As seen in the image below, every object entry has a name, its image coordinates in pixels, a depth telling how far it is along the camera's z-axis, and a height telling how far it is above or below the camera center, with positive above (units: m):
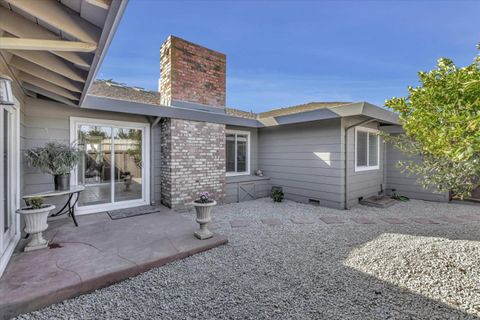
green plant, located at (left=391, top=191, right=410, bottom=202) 7.00 -1.29
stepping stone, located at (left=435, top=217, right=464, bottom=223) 4.75 -1.38
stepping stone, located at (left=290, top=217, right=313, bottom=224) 4.70 -1.38
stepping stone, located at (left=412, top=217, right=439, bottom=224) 4.66 -1.38
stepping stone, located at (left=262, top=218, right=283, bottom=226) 4.61 -1.38
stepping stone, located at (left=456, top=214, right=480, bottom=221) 4.88 -1.38
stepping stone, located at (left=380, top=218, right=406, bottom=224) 4.68 -1.38
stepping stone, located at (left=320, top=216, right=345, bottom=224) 4.71 -1.39
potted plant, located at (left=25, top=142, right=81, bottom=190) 3.75 -0.03
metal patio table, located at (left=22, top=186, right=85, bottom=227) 3.45 -0.58
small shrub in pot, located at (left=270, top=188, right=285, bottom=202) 6.69 -1.15
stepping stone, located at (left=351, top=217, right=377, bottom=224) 4.69 -1.38
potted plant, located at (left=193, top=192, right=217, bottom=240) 3.43 -0.89
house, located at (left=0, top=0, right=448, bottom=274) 2.29 +0.56
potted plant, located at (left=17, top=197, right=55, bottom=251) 2.95 -0.86
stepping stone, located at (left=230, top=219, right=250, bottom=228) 4.46 -1.38
